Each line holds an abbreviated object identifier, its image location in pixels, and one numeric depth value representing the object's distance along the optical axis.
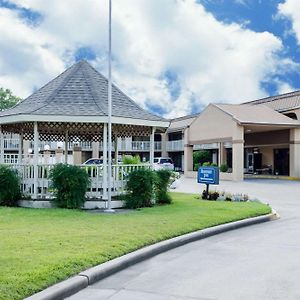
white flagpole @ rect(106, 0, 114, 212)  14.33
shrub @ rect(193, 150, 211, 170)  47.41
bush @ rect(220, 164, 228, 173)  39.03
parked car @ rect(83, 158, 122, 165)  35.74
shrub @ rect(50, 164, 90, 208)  14.42
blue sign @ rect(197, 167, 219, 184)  18.56
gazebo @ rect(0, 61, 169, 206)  15.27
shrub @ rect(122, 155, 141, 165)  16.97
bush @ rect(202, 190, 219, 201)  18.73
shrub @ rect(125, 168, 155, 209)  15.25
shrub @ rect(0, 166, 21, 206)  15.12
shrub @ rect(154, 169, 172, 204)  16.27
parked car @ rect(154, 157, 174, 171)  48.81
